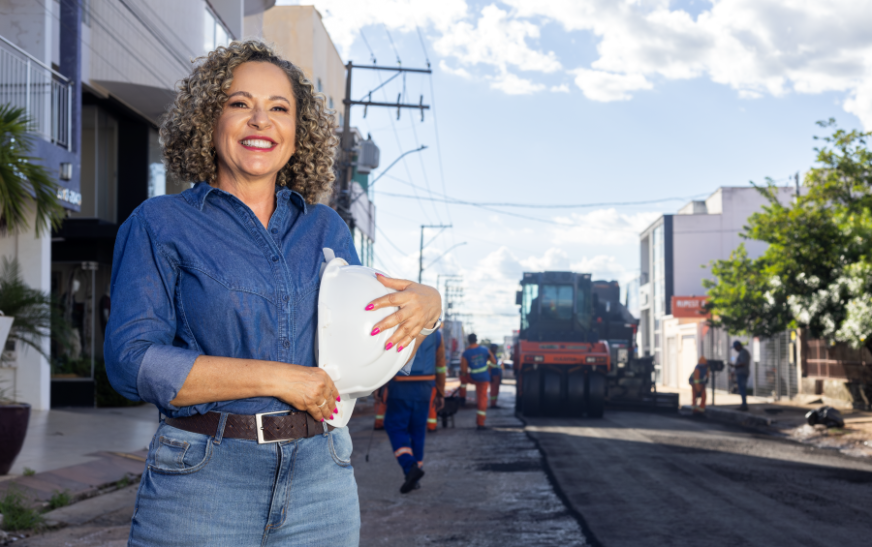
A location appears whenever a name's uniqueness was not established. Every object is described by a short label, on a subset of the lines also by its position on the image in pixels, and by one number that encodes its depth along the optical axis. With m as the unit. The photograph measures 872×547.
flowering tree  16.80
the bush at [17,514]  6.08
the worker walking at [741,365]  22.58
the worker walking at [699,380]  22.06
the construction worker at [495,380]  23.91
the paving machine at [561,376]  19.56
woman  1.81
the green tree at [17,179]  8.55
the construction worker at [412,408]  8.51
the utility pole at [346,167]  22.92
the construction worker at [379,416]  14.88
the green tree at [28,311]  8.60
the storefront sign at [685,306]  47.34
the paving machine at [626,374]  23.38
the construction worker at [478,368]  16.19
